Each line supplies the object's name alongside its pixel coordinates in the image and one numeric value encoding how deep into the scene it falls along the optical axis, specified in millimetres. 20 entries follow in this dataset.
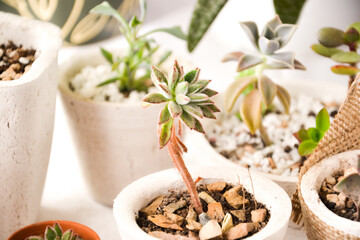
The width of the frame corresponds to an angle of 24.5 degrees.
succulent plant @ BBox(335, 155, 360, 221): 369
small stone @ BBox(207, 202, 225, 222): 391
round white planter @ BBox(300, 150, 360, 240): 375
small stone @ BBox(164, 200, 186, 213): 394
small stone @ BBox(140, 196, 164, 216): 395
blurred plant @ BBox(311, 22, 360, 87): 442
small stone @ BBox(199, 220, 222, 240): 374
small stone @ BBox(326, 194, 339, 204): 397
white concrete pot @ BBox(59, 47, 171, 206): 461
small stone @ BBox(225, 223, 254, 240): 376
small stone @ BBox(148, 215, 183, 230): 383
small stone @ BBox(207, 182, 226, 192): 408
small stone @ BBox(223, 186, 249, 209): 398
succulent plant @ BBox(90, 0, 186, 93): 480
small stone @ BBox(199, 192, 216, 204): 401
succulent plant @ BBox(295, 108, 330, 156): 429
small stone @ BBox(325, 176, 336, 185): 412
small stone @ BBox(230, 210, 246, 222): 391
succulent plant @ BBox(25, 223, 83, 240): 385
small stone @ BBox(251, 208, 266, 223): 386
